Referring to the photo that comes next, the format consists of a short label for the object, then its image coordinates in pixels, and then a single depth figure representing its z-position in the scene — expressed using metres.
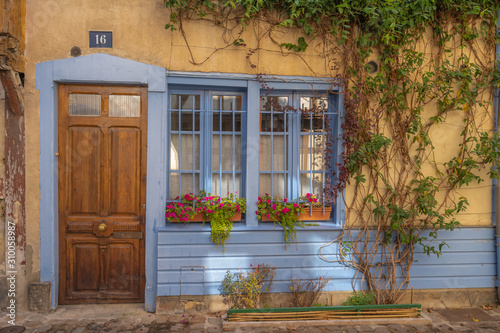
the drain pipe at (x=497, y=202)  4.72
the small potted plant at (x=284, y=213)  4.50
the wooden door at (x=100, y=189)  4.40
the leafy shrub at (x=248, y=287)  4.35
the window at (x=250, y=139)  4.56
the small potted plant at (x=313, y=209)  4.67
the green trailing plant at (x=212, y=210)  4.40
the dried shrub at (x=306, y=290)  4.47
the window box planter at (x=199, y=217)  4.54
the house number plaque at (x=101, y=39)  4.30
